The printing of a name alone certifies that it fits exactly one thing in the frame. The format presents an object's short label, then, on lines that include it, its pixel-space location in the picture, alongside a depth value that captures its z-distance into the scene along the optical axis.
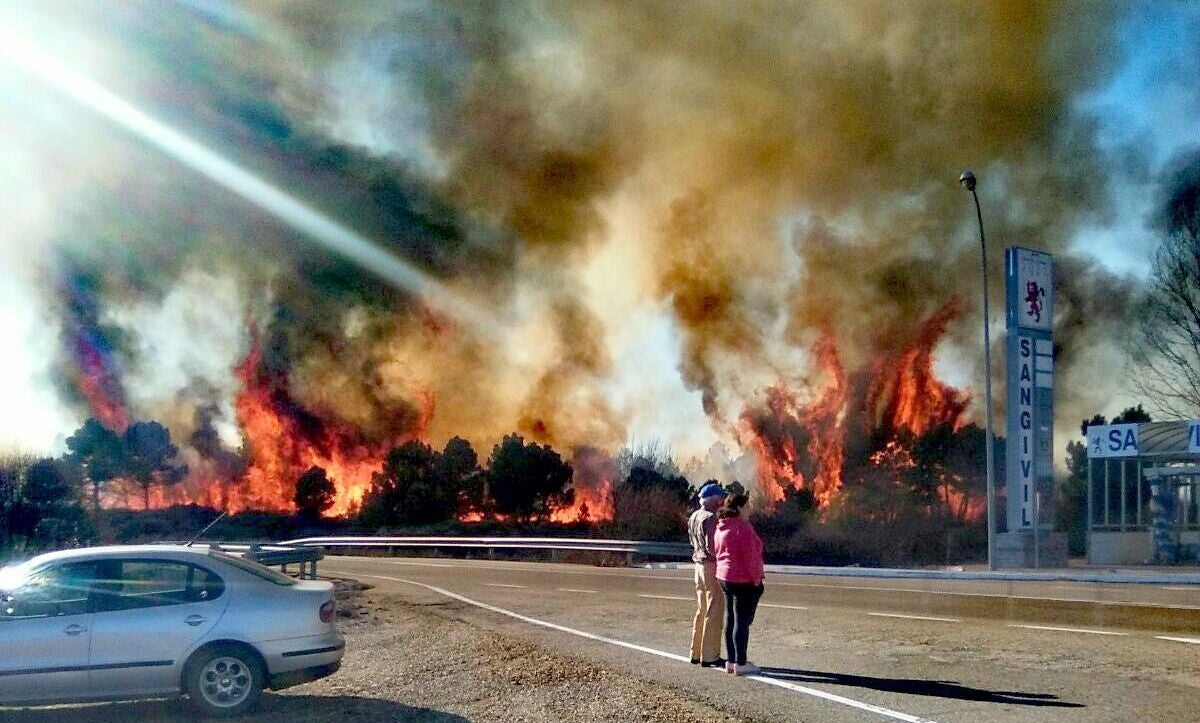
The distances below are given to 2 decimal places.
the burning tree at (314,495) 53.78
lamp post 25.23
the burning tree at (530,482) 51.41
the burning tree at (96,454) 53.31
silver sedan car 8.68
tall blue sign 26.98
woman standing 9.94
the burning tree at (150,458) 55.66
